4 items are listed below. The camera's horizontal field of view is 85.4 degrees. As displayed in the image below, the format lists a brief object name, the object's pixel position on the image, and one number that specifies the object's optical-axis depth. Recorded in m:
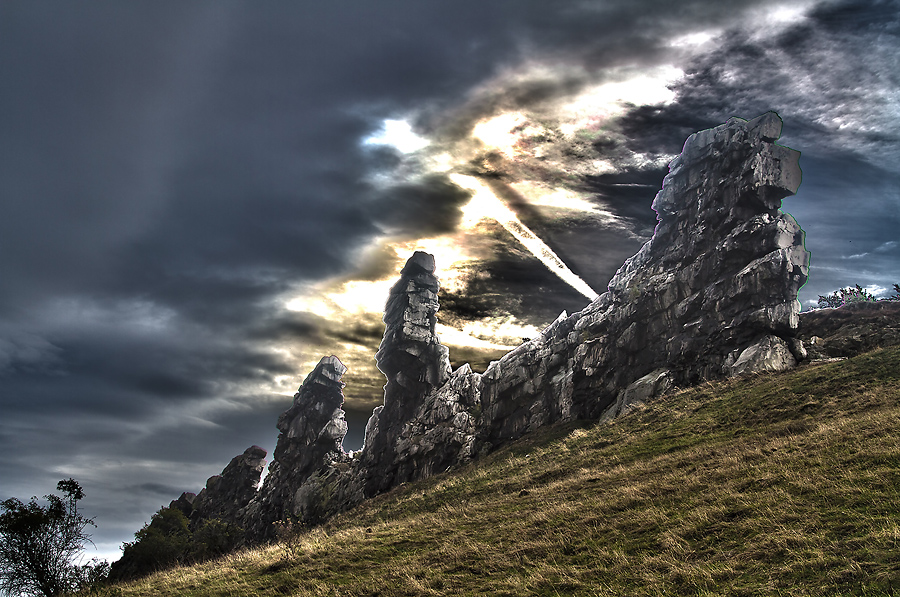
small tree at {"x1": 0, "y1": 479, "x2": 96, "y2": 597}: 27.17
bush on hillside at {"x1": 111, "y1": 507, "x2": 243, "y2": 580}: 66.88
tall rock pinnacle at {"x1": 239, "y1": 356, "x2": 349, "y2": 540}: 116.75
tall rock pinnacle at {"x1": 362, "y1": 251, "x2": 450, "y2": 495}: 104.31
